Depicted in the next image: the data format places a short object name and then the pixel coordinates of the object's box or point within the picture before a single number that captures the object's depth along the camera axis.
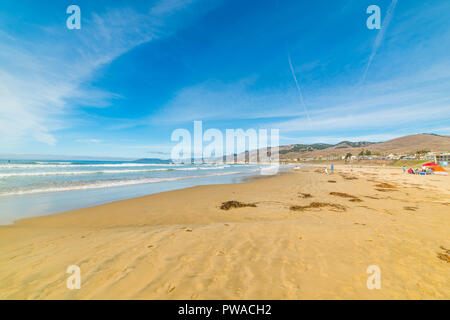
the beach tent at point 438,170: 26.58
